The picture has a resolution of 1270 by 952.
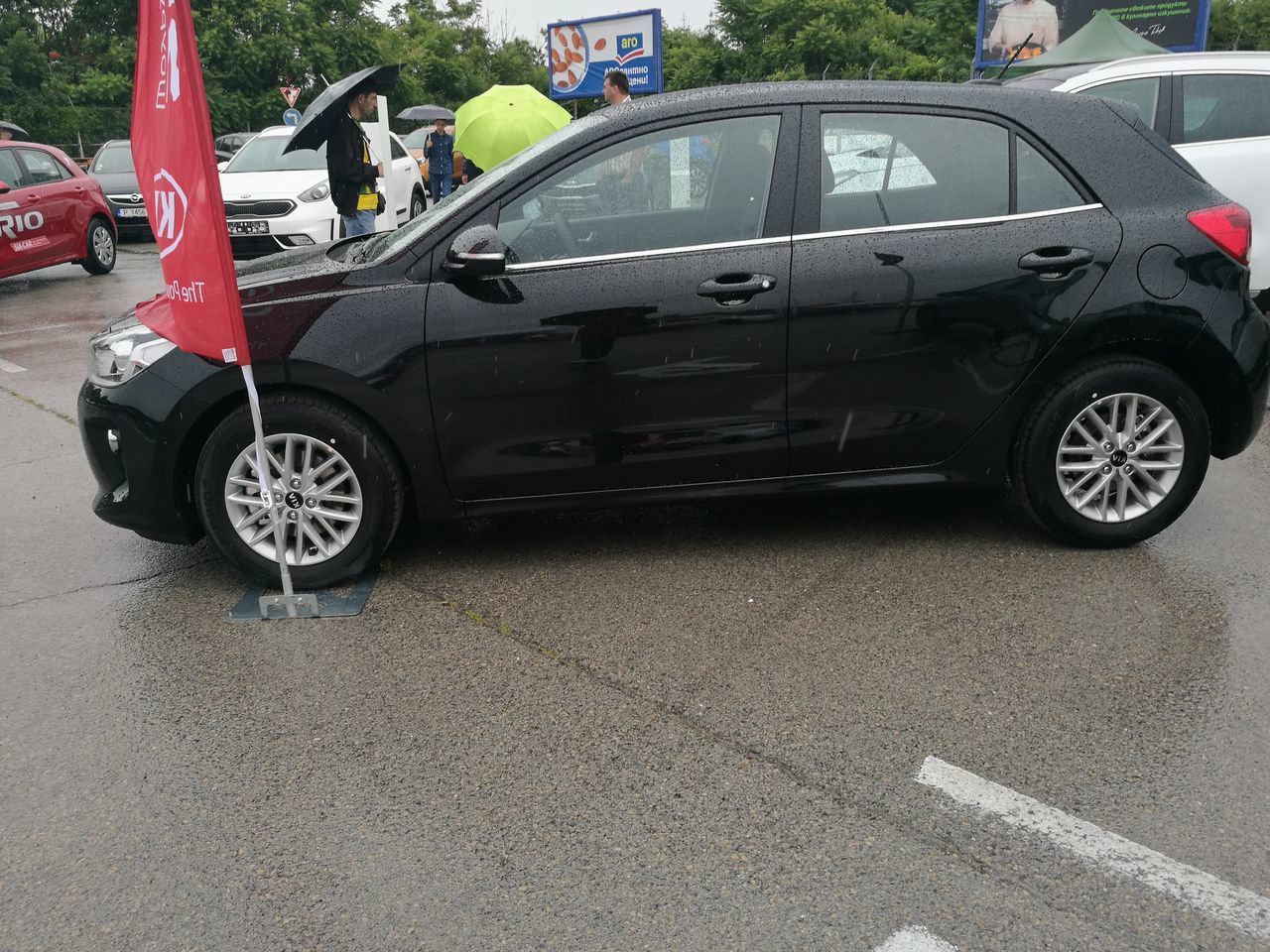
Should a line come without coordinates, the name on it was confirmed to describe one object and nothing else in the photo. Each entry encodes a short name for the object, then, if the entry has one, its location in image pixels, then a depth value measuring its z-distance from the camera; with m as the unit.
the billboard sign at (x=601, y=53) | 20.62
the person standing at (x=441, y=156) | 14.58
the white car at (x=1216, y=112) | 7.54
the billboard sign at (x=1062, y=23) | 22.98
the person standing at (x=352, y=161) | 8.91
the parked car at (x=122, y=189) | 18.12
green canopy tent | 15.09
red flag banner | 3.95
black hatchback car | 4.34
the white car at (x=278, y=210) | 13.51
